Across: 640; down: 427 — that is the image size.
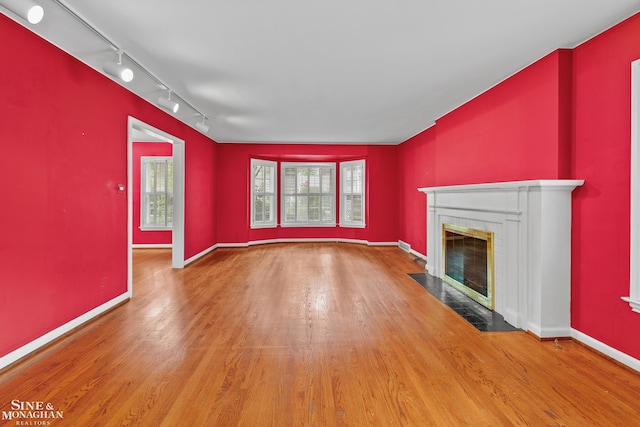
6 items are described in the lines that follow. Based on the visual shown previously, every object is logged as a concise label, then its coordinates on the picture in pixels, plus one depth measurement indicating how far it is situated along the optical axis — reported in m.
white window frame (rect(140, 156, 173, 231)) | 7.02
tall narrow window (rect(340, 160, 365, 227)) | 7.75
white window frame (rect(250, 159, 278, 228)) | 7.61
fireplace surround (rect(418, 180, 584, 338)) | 2.55
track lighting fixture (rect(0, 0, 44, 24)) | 1.77
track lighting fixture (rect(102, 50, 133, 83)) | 2.57
